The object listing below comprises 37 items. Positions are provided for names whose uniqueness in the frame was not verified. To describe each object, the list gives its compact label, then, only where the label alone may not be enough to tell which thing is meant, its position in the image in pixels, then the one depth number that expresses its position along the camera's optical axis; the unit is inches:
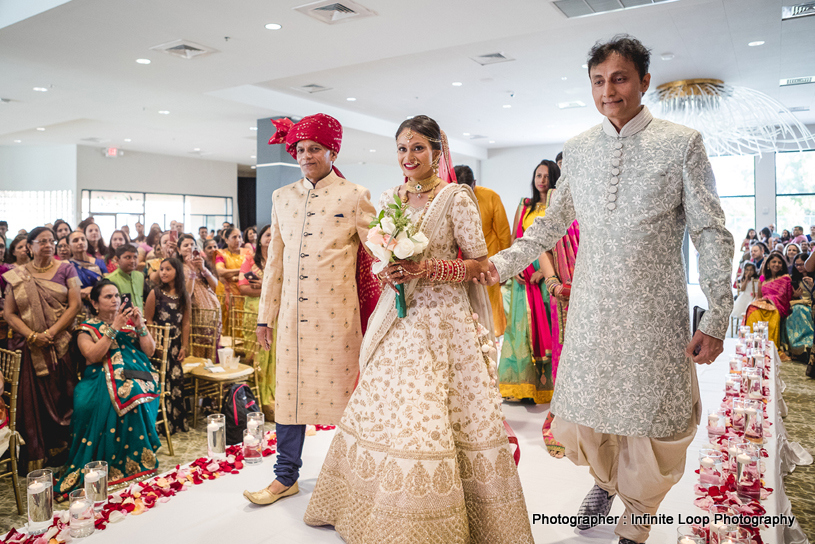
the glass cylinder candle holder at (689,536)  67.7
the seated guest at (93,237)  225.1
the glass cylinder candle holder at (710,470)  96.0
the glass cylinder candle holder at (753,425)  113.3
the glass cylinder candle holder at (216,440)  118.4
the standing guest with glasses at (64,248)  197.2
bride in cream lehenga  74.0
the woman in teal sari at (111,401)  125.6
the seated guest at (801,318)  263.1
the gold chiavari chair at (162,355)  143.8
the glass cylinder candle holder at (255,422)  120.2
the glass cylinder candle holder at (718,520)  72.7
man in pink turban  96.7
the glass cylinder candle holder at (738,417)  115.0
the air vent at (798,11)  232.4
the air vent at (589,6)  201.6
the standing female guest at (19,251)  147.4
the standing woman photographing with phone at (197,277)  186.7
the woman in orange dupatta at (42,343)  136.5
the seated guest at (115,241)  248.7
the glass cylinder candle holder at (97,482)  93.8
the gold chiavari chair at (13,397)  112.5
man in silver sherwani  69.6
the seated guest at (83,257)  184.7
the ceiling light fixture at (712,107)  345.7
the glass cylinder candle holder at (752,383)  130.4
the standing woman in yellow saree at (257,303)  171.9
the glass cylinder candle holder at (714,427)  121.4
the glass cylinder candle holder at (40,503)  90.8
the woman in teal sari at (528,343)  156.2
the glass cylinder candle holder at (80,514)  89.7
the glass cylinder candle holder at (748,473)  94.0
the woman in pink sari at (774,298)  271.6
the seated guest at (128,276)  178.2
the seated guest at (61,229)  227.4
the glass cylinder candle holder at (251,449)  119.2
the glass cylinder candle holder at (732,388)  133.0
